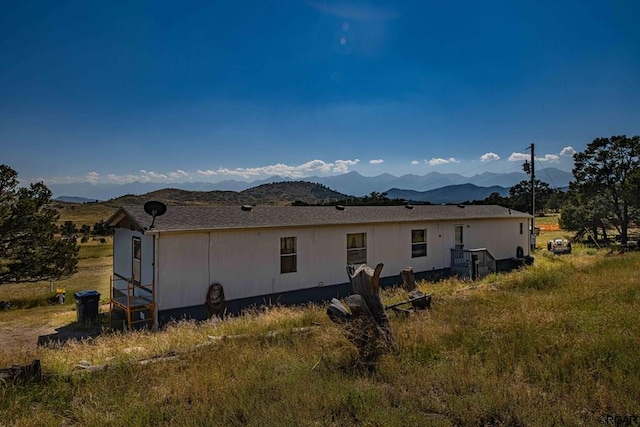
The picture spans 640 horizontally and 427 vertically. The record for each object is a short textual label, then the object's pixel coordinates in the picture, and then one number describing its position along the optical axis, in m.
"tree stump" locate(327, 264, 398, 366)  6.05
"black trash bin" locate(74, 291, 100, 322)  12.45
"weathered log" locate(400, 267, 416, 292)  12.84
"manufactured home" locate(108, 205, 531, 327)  11.50
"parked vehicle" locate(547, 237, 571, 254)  25.12
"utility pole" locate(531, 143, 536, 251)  24.17
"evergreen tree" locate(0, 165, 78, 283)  17.89
